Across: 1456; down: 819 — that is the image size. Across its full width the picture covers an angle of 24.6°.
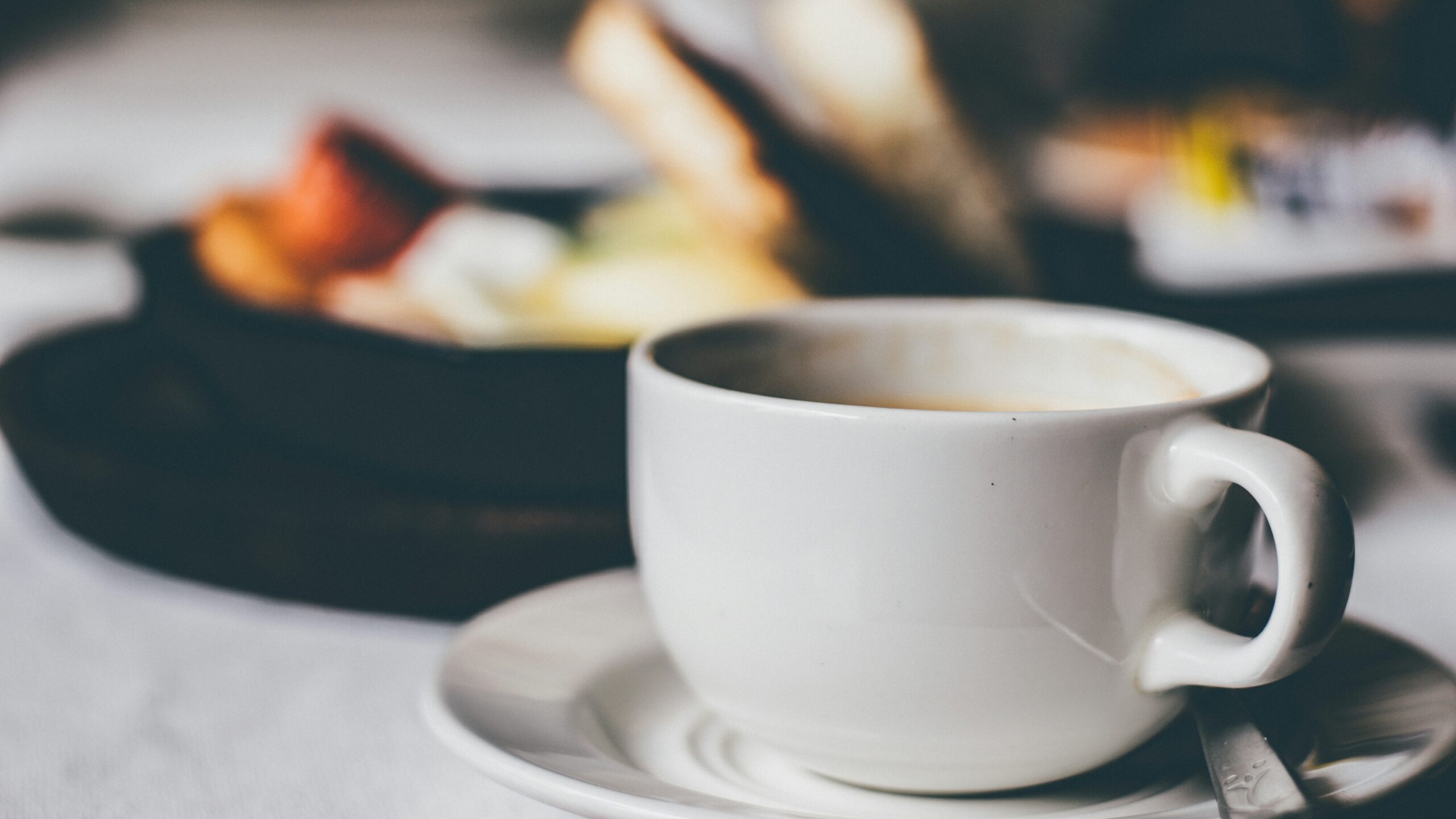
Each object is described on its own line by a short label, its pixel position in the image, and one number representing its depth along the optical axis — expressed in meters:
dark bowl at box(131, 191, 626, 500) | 0.57
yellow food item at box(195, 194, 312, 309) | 0.72
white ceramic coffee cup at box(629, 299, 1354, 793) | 0.46
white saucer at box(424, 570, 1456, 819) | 0.46
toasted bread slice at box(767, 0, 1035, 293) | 0.72
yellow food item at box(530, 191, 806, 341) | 0.71
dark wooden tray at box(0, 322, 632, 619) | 0.56
